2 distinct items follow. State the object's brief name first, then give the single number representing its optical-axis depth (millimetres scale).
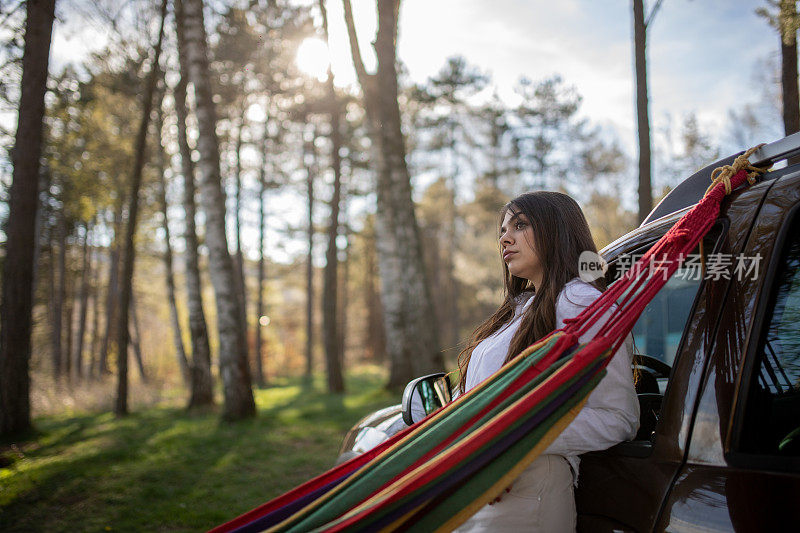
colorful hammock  1535
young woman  1758
